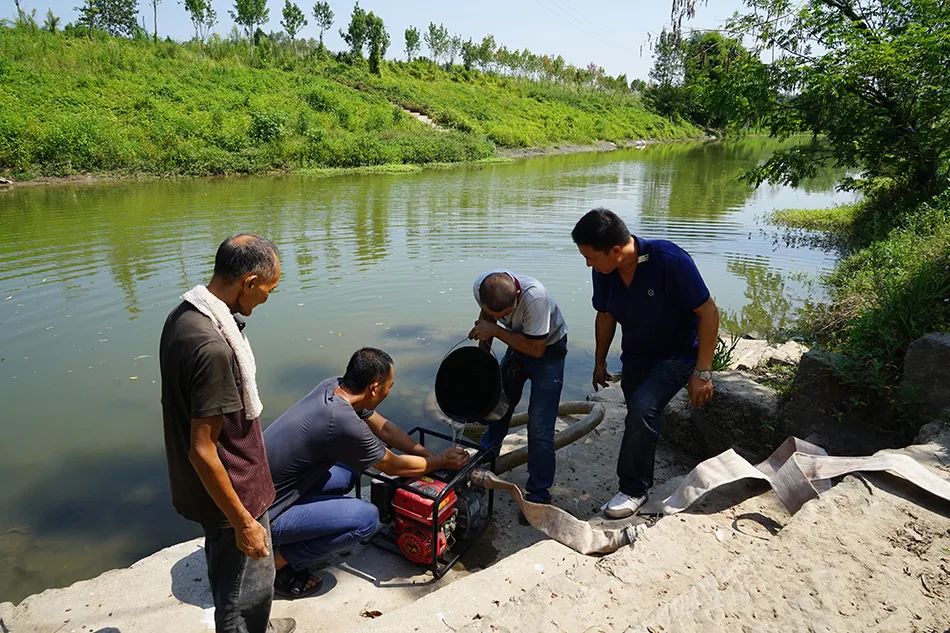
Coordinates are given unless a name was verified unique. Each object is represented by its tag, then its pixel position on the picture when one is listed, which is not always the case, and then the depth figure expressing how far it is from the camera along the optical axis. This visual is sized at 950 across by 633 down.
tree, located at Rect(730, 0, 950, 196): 9.70
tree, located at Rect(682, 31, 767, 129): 11.57
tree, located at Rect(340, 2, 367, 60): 47.59
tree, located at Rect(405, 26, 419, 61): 63.81
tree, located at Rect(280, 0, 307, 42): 51.78
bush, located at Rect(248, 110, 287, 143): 24.92
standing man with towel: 1.97
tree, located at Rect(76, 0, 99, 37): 46.00
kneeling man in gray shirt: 2.84
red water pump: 3.12
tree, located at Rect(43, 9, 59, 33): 31.59
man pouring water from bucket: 3.51
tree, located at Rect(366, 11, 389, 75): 46.56
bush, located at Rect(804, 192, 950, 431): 3.76
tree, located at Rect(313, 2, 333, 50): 57.31
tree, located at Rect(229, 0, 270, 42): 48.34
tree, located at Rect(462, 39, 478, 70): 63.56
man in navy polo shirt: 3.31
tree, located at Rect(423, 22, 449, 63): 64.81
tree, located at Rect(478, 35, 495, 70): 63.81
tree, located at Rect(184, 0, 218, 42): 48.25
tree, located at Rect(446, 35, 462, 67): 64.60
